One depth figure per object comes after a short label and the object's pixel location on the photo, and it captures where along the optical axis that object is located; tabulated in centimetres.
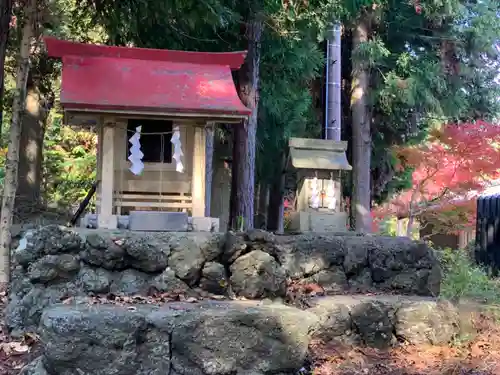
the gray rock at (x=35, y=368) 460
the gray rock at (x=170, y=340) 444
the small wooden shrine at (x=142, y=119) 627
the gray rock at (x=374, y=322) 590
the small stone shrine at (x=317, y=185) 757
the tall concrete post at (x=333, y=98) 1028
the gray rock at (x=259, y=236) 613
